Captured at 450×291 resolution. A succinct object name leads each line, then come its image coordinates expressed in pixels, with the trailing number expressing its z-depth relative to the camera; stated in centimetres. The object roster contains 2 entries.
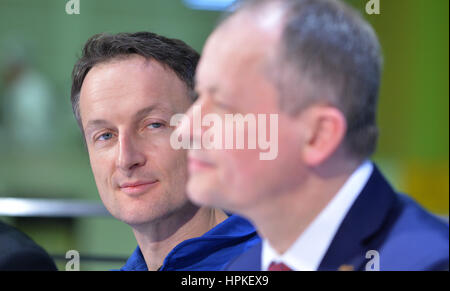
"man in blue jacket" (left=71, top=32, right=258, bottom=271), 266
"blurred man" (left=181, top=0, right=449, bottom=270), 246
